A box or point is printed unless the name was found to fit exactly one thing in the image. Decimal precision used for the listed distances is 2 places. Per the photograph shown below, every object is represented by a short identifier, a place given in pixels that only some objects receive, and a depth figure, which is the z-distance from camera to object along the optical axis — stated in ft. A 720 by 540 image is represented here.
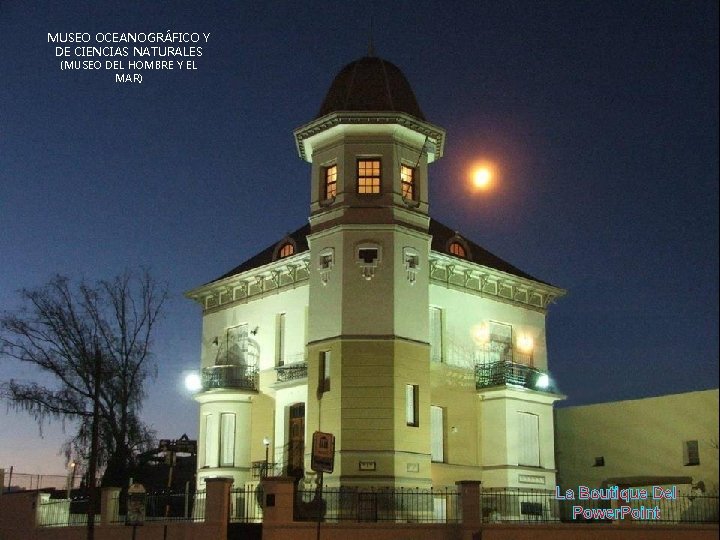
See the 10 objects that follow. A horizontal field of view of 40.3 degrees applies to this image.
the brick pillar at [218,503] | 84.48
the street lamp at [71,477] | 126.72
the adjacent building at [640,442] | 125.54
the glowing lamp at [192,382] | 124.57
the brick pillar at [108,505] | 99.76
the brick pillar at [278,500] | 83.25
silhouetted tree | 128.36
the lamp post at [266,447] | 115.43
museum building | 105.50
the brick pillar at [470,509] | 83.82
